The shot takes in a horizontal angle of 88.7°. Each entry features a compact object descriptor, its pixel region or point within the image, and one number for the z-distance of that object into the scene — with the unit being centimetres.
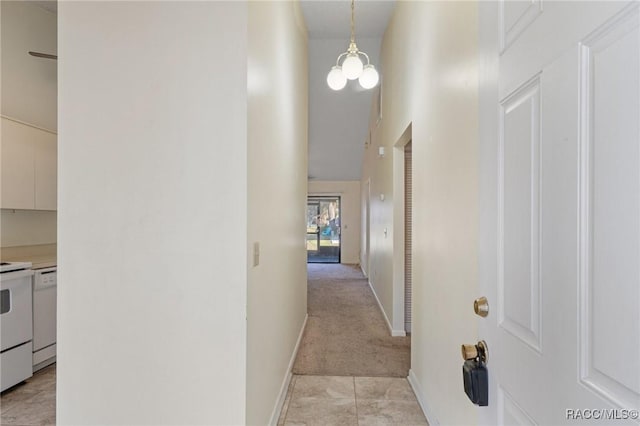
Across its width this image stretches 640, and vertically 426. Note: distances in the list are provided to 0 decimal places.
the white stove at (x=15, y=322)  243
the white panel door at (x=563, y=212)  50
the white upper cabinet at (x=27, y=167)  286
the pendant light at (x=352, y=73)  258
